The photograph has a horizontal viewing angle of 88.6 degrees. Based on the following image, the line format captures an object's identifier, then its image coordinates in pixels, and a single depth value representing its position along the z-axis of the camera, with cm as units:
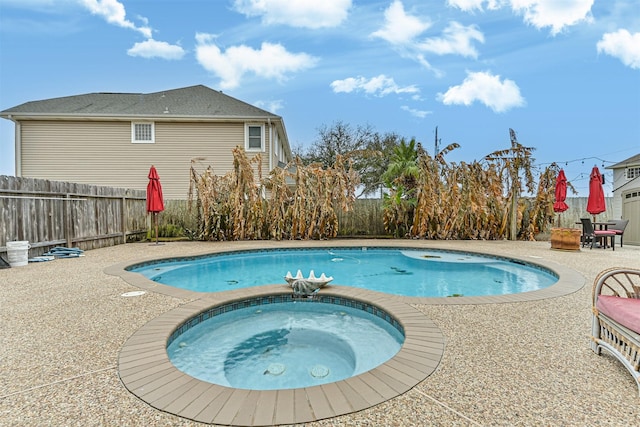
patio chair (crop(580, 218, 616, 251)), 985
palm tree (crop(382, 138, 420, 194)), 1325
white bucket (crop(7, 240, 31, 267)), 668
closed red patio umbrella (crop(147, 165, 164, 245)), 1054
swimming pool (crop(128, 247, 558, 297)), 649
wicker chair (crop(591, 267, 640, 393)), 225
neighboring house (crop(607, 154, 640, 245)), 1145
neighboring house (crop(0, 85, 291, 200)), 1520
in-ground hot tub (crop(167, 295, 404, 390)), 304
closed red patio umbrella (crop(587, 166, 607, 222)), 991
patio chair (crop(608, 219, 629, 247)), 1086
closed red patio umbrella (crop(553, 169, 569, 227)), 1068
